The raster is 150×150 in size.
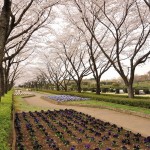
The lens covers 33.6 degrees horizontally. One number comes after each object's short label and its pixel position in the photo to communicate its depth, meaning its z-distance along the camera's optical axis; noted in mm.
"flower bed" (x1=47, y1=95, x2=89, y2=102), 23422
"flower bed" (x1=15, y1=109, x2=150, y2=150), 7312
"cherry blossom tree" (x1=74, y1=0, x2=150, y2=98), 20031
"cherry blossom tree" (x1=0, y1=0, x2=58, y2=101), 7206
